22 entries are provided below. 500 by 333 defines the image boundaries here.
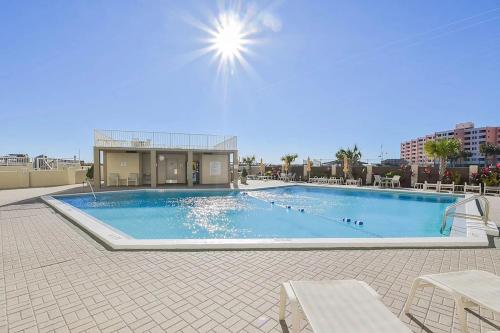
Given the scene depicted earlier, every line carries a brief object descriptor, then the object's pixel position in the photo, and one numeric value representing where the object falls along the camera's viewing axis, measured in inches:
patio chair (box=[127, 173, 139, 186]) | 681.0
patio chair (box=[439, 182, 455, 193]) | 555.9
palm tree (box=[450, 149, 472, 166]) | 3245.6
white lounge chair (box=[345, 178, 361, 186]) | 757.5
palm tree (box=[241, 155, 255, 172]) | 1800.0
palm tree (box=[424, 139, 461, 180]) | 630.9
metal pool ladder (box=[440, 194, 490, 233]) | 231.8
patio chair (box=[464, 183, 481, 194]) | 532.8
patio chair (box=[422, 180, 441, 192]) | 575.8
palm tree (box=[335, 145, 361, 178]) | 1204.3
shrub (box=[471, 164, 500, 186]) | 532.6
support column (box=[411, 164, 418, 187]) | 670.5
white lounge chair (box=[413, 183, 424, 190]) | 644.7
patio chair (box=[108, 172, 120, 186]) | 665.6
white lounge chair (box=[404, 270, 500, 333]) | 75.6
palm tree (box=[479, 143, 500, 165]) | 2844.2
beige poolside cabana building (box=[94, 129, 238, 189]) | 641.0
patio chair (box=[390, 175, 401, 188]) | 663.1
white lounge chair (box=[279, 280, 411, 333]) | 64.0
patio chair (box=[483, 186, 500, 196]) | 508.1
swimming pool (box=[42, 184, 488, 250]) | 181.0
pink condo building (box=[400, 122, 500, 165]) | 3481.8
